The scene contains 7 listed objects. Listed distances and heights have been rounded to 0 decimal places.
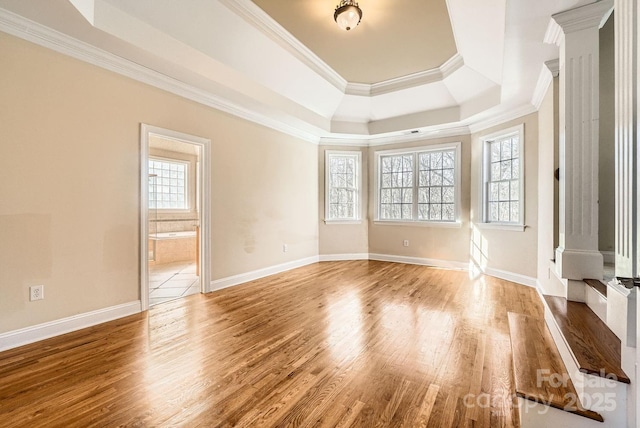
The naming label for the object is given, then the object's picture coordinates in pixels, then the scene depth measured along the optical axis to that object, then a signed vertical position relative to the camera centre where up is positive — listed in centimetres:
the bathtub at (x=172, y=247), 606 -76
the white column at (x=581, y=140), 222 +61
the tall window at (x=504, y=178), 454 +66
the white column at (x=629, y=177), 125 +18
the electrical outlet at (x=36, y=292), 249 -72
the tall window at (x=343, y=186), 643 +66
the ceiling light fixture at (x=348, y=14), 288 +212
